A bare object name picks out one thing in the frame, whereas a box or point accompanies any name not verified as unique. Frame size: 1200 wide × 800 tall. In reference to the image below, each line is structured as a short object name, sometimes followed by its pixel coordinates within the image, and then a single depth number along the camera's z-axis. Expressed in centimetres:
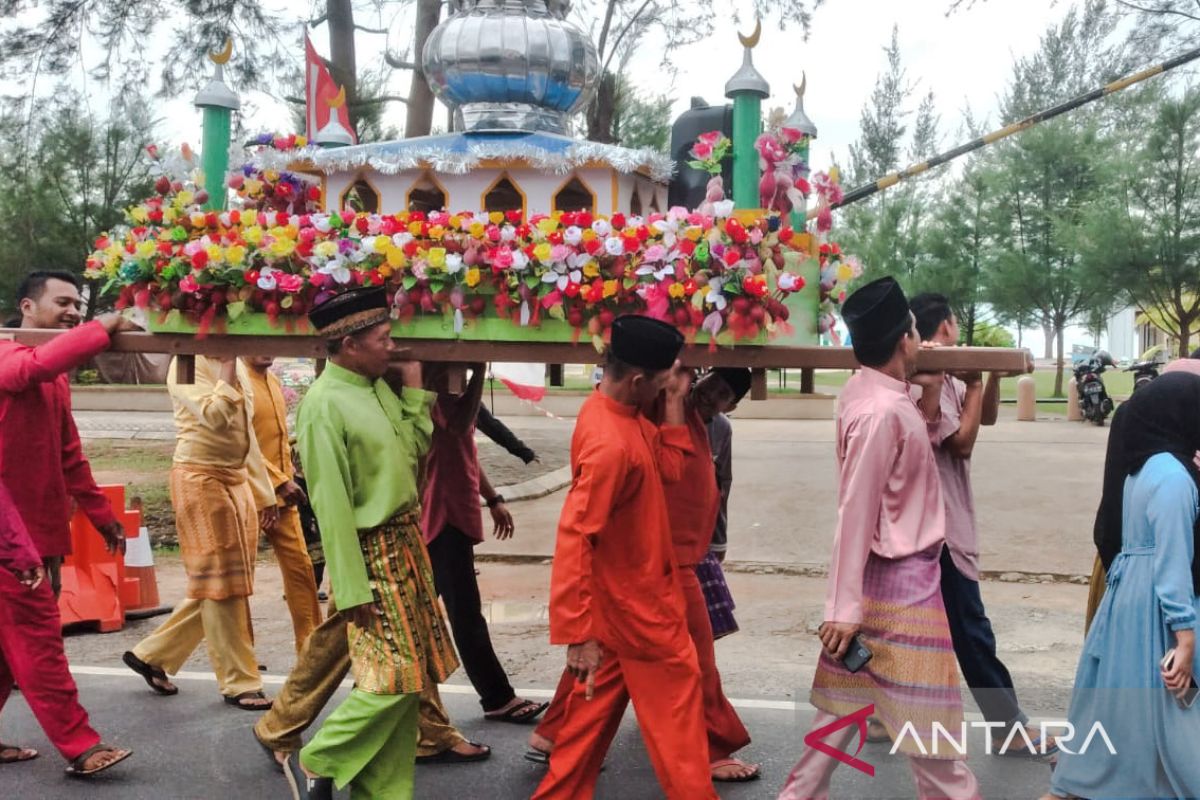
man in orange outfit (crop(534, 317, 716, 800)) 373
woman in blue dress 361
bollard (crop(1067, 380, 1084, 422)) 2266
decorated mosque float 431
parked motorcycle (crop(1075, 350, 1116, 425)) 2150
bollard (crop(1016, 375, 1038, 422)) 2266
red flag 625
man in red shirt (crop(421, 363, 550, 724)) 514
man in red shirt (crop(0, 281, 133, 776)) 444
